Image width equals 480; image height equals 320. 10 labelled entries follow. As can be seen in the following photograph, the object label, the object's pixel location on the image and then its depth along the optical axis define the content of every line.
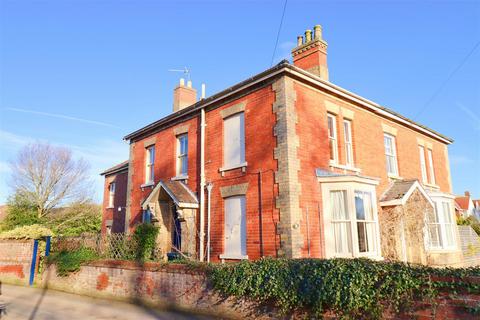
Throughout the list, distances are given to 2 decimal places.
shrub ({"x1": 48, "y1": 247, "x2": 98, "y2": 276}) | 13.15
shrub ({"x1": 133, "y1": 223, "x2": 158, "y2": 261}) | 11.98
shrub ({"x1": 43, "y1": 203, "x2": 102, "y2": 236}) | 30.25
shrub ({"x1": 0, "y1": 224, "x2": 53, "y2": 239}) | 15.97
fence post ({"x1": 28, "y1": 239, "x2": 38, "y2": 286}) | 15.07
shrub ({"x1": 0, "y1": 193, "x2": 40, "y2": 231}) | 26.92
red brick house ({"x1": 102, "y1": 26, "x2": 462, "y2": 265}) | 11.15
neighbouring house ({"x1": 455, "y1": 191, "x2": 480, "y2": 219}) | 60.19
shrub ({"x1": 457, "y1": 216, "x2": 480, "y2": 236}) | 25.22
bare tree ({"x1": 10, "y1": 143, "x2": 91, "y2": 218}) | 30.09
